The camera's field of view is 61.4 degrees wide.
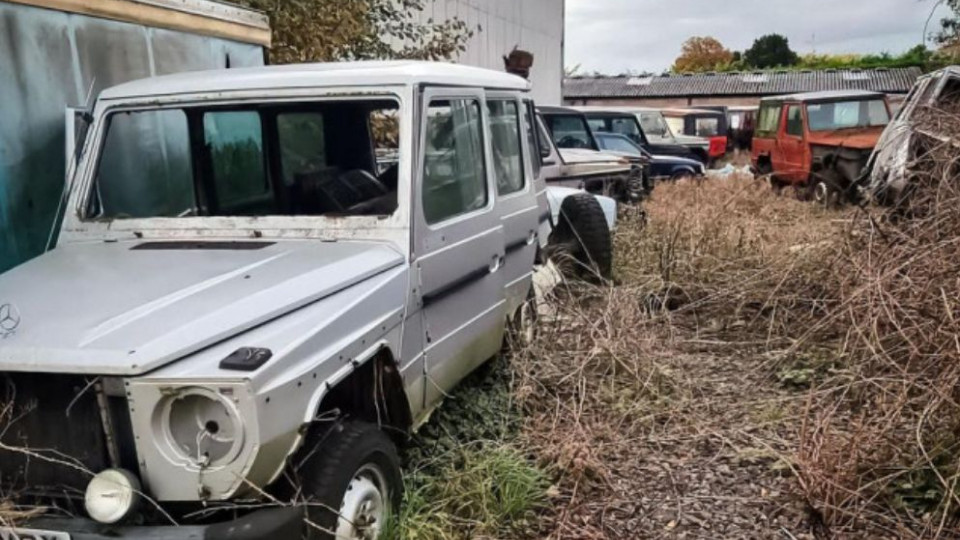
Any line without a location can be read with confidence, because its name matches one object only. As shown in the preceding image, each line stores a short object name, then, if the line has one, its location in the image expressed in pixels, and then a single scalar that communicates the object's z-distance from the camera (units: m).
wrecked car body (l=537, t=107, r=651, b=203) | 8.65
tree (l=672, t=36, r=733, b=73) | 58.84
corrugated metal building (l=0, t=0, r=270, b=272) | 3.63
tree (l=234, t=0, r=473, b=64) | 6.65
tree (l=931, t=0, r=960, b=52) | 9.00
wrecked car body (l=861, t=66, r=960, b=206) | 5.58
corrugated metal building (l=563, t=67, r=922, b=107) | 34.91
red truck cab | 10.93
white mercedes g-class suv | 2.20
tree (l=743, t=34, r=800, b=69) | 53.53
